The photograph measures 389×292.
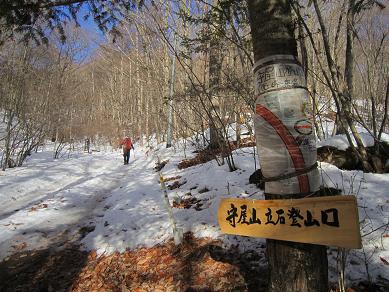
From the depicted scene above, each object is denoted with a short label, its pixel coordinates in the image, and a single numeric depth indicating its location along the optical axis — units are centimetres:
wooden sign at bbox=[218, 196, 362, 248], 178
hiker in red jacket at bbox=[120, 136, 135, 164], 1770
